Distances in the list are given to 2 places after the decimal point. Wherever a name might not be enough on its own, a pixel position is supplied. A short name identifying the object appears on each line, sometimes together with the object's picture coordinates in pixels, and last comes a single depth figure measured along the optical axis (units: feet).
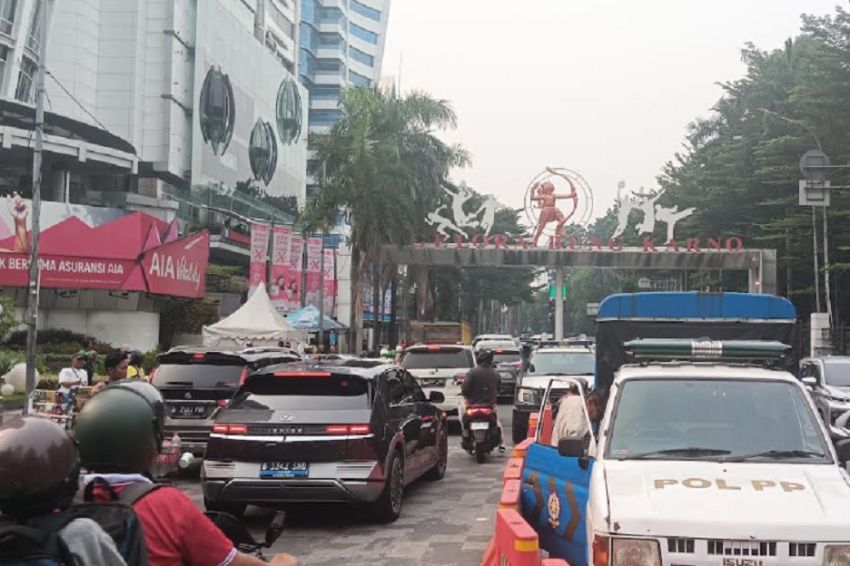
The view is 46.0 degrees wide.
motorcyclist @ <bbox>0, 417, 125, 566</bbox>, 7.64
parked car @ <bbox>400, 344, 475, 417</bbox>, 63.82
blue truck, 32.45
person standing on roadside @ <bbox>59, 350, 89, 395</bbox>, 53.31
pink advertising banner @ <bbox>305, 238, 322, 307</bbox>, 133.39
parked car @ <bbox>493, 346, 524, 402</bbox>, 93.09
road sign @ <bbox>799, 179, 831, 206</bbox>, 77.20
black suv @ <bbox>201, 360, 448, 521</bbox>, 31.12
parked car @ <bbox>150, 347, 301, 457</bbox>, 42.60
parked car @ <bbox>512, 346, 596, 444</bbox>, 57.57
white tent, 95.81
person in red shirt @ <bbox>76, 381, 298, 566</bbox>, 9.52
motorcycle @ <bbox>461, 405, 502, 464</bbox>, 49.62
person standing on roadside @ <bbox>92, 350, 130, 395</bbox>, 38.99
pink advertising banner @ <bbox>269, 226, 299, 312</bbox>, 120.67
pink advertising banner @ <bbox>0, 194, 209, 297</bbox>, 118.93
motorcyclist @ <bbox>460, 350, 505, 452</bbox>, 50.19
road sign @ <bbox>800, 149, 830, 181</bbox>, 76.48
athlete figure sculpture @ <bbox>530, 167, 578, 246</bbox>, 141.90
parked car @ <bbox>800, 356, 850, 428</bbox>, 55.83
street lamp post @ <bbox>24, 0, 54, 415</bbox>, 67.41
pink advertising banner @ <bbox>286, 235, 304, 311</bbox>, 126.68
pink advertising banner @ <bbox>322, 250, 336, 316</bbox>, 150.00
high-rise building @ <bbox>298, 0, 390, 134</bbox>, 368.27
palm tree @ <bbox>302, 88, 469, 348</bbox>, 130.93
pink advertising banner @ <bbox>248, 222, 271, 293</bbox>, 120.47
